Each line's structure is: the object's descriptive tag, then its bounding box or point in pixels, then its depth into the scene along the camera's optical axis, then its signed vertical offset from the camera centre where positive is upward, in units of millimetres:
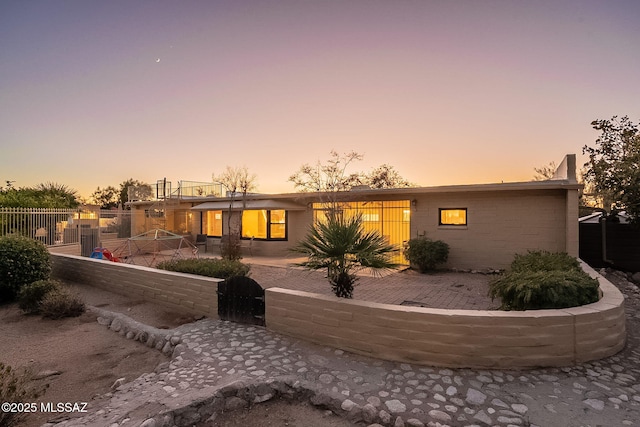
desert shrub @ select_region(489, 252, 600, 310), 3994 -1077
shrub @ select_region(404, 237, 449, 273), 10383 -1403
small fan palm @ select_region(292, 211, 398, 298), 4539 -592
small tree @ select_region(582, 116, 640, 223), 9711 +1705
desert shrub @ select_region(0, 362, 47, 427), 2539 -1614
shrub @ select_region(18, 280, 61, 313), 6391 -1735
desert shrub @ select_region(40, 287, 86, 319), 6008 -1836
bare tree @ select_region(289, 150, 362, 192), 20339 +2629
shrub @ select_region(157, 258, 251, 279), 6695 -1235
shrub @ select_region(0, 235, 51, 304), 7172 -1237
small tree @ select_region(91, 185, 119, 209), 54059 +3202
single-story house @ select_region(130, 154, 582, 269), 9562 -119
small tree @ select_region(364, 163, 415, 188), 30812 +3657
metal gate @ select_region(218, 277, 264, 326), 5082 -1510
